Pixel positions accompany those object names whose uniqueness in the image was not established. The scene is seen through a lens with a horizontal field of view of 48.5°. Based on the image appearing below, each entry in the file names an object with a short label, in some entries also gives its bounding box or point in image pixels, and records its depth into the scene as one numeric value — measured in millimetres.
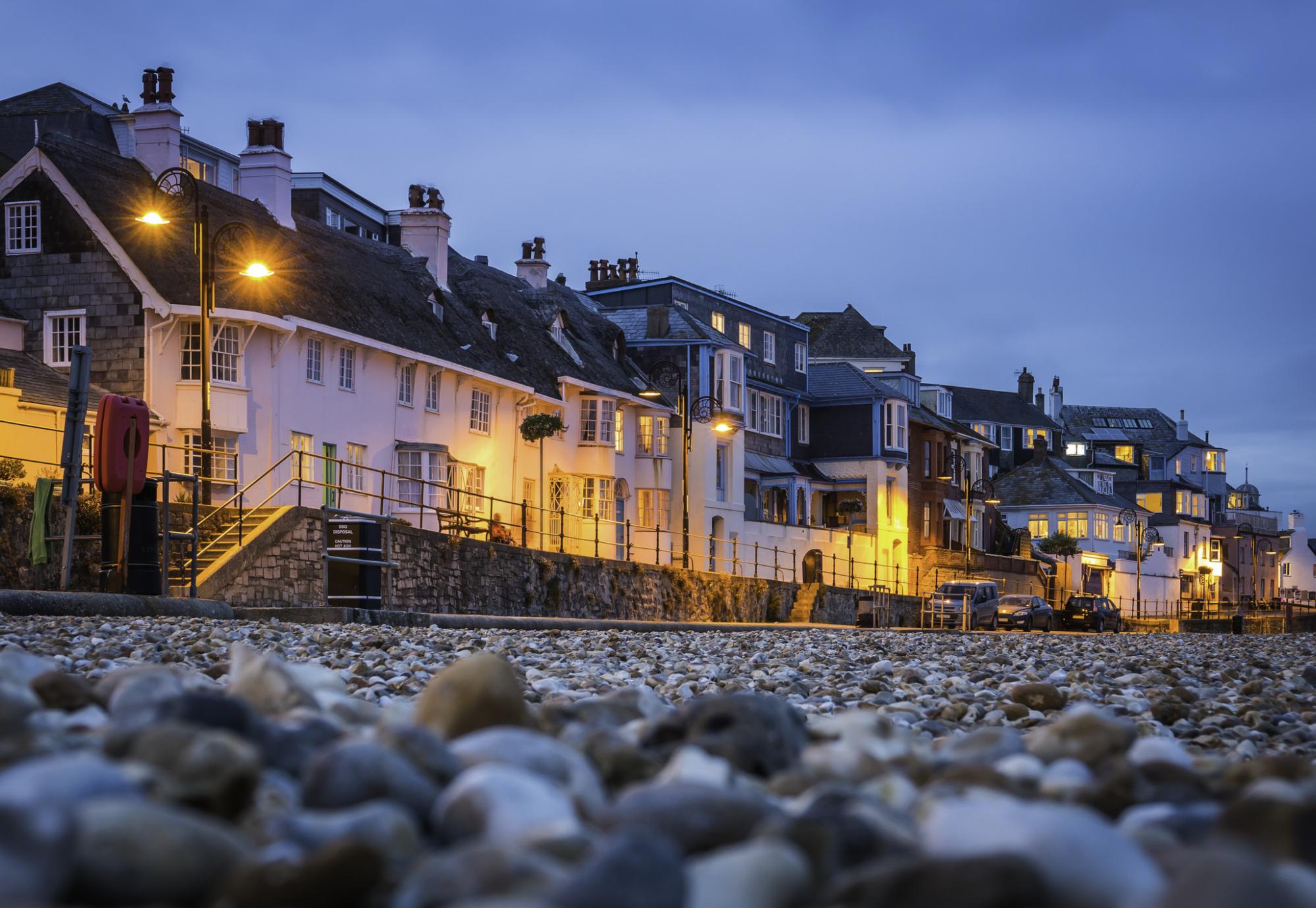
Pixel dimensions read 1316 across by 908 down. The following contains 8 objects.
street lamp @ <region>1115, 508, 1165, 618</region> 73188
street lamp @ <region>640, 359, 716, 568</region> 36031
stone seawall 22031
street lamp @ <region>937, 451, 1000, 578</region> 68188
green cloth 18891
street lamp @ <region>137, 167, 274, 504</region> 21688
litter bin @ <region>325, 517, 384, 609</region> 20625
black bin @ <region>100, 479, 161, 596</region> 16750
